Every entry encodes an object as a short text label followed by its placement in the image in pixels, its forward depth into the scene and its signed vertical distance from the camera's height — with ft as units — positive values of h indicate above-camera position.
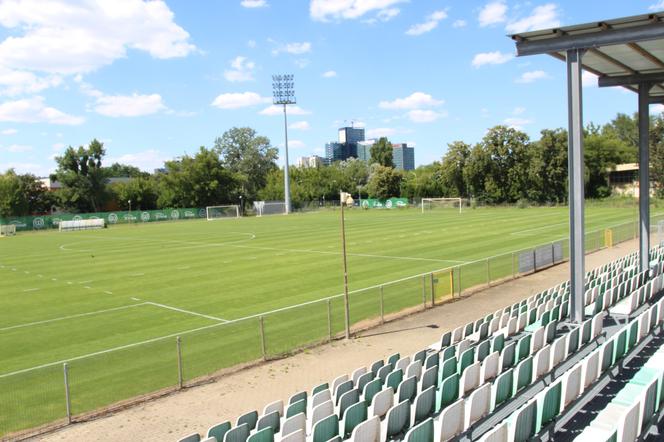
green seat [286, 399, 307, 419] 28.37 -10.97
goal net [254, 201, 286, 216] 363.27 -5.43
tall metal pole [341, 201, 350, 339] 52.75 -11.62
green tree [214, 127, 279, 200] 485.56 +42.31
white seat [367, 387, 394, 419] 27.68 -10.64
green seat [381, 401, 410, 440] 25.17 -10.62
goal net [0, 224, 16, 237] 258.57 -9.49
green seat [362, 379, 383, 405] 30.20 -10.79
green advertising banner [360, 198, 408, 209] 374.63 -5.59
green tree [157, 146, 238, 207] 357.82 +13.44
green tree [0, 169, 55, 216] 306.14 +7.79
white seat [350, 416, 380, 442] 22.79 -9.96
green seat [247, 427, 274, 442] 23.42 -10.19
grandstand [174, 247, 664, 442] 23.40 -10.54
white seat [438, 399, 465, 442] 23.62 -10.07
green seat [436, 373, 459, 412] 28.86 -10.64
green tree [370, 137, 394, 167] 533.71 +43.25
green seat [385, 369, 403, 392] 31.55 -10.71
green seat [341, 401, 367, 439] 25.99 -10.62
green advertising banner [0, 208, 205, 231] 282.85 -6.32
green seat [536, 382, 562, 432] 24.00 -9.75
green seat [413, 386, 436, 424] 27.07 -10.64
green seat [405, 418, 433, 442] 21.76 -9.65
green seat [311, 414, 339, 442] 24.21 -10.37
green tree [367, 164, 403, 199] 410.93 +9.25
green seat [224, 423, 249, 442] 25.01 -10.76
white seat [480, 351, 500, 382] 31.96 -10.43
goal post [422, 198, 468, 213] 335.67 -6.61
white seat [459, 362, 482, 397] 30.55 -10.60
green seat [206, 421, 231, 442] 26.37 -11.12
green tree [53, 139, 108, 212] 333.42 +17.61
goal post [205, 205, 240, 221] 343.28 -6.38
